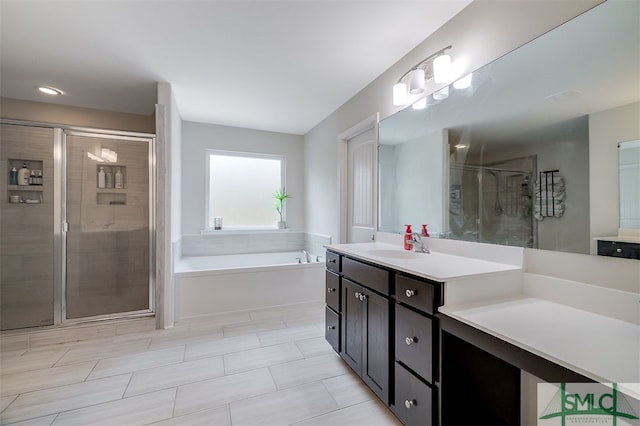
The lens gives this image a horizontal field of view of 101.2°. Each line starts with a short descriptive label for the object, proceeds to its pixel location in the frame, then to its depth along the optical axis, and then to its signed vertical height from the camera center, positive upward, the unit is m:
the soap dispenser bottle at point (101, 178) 2.87 +0.40
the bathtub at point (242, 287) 2.81 -0.84
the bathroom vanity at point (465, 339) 0.79 -0.45
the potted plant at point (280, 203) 4.28 +0.18
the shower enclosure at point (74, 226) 2.64 -0.13
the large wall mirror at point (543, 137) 1.01 +0.37
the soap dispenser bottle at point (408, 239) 1.96 -0.19
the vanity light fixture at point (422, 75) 1.67 +0.96
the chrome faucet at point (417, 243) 1.88 -0.22
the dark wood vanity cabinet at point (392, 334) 1.18 -0.66
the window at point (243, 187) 4.02 +0.42
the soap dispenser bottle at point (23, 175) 2.68 +0.40
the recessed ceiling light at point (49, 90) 2.69 +1.30
